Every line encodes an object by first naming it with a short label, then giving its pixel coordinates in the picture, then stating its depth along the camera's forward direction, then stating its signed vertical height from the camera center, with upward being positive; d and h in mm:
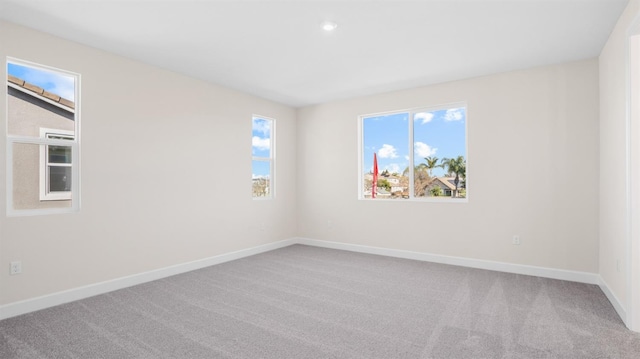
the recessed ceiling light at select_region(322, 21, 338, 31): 2829 +1410
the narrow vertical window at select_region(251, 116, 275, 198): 5371 +413
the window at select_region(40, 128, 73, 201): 3086 +114
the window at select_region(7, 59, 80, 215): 2898 +392
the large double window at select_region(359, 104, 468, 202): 4598 +406
